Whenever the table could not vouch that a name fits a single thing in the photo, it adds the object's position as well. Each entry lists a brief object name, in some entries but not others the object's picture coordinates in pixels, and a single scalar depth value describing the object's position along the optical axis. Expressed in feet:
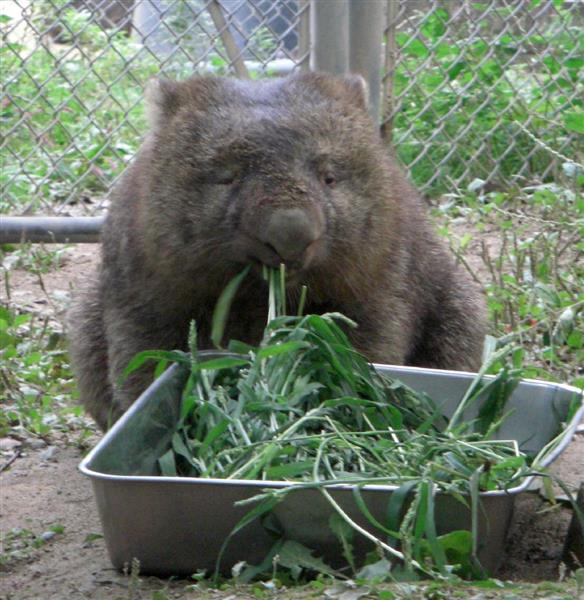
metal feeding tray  20.12
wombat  24.75
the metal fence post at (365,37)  40.14
